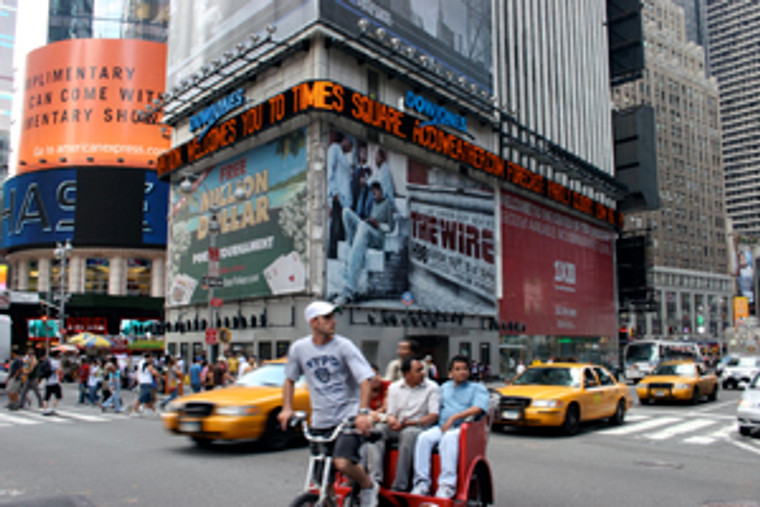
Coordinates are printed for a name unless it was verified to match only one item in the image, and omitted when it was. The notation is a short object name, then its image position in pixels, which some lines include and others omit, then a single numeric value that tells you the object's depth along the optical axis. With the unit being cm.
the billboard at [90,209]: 5884
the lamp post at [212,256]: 2119
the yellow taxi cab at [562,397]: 1296
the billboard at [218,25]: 3209
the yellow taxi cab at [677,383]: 2055
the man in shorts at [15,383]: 1834
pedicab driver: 505
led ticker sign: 3009
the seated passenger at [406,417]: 579
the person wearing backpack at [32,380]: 1795
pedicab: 492
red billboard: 4294
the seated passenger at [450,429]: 559
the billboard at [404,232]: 3080
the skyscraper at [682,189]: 10756
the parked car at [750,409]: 1306
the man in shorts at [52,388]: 1759
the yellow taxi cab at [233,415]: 1051
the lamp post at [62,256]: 3509
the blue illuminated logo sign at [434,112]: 3503
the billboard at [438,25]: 3180
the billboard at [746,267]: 10631
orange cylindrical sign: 6006
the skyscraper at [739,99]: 16362
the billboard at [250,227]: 3109
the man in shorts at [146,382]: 1720
